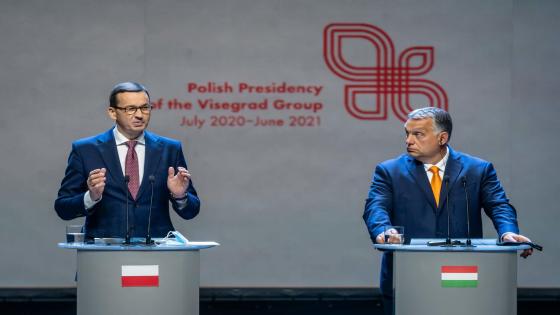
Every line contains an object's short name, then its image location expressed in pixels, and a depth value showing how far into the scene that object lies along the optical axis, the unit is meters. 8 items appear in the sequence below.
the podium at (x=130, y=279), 8.73
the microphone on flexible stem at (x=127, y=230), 9.06
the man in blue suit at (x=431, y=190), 10.29
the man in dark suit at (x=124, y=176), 10.09
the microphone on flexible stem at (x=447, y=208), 9.27
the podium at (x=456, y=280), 8.89
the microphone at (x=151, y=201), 9.10
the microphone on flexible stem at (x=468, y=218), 9.27
